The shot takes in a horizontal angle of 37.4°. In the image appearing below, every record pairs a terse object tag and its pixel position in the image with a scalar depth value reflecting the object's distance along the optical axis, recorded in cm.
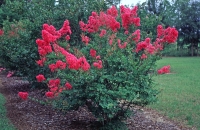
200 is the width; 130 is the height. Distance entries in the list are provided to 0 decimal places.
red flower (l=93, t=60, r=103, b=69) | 495
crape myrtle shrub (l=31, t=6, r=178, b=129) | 497
